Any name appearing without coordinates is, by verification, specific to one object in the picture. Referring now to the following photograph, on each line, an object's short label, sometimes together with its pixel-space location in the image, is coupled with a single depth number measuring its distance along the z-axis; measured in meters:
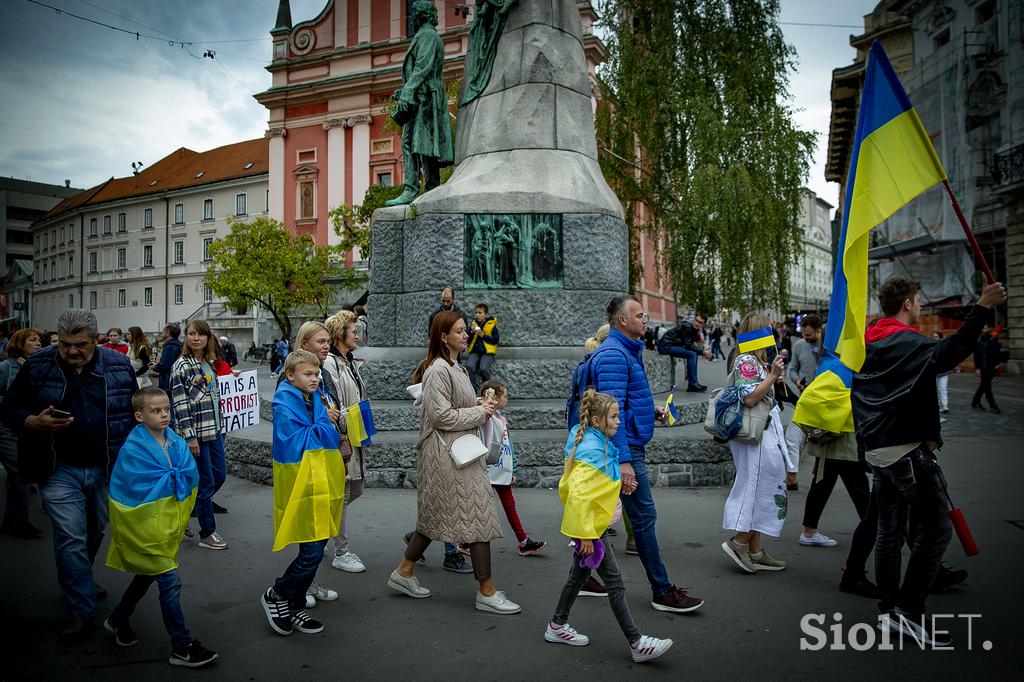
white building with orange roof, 54.03
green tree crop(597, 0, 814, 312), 20.84
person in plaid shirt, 5.42
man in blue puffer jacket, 3.98
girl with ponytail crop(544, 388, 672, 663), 3.42
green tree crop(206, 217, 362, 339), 30.72
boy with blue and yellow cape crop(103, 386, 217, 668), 3.43
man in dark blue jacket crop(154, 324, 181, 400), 6.97
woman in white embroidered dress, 4.66
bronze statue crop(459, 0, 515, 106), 9.50
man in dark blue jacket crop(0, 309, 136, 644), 3.74
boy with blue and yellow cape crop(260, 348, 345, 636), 3.76
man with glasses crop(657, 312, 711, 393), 10.39
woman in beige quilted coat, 4.04
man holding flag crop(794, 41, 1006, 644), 3.71
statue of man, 9.66
